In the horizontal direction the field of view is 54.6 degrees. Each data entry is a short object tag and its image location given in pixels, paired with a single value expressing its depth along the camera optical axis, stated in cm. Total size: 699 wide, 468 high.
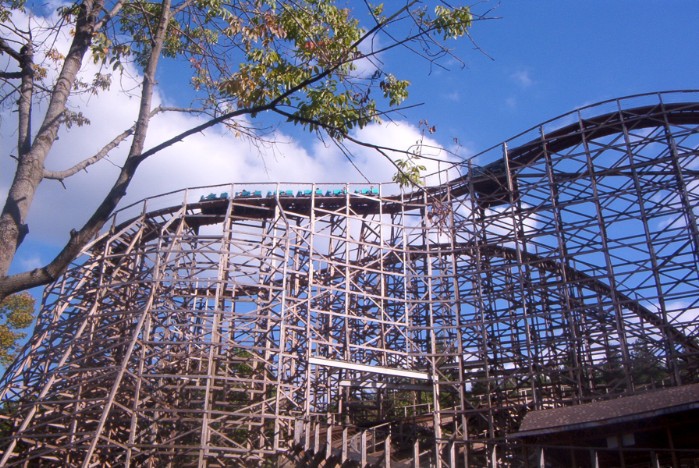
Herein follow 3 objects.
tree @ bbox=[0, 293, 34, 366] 2853
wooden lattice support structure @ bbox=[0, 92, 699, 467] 1661
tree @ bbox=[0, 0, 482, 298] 552
